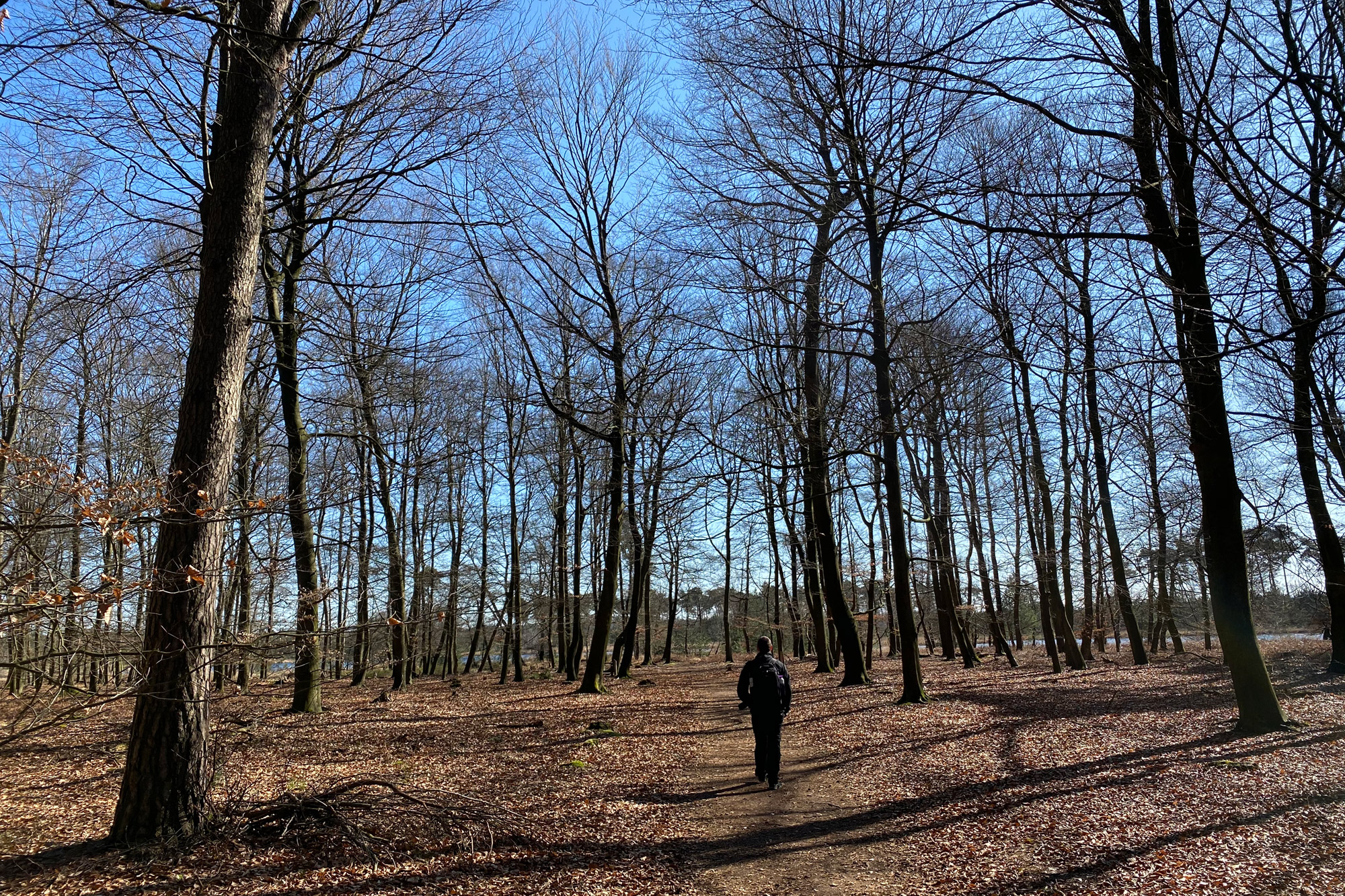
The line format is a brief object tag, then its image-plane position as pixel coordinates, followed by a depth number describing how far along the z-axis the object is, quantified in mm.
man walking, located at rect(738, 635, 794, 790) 7566
